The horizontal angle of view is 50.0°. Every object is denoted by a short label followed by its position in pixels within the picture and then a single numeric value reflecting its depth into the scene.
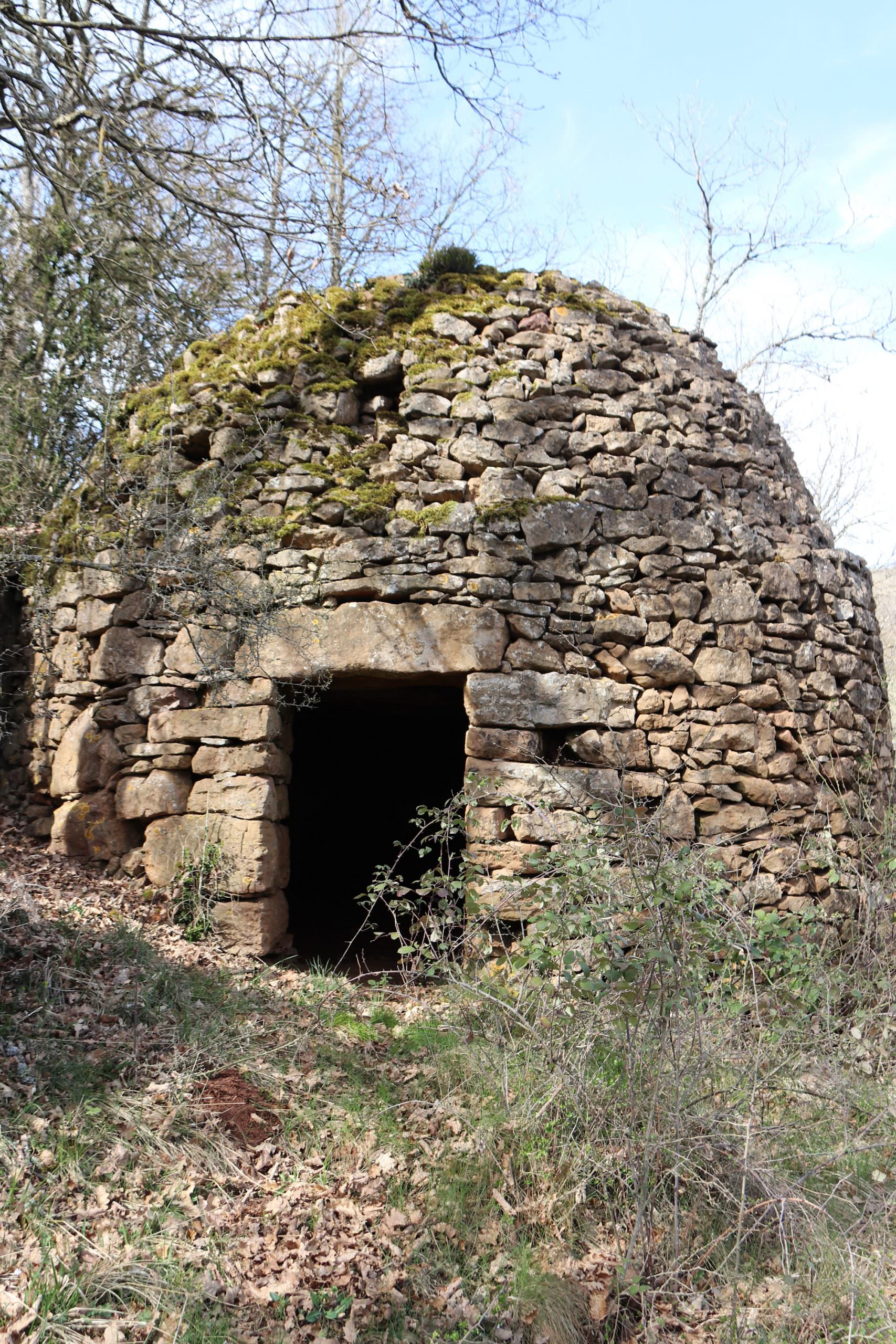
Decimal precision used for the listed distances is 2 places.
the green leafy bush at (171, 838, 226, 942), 5.06
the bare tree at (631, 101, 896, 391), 12.86
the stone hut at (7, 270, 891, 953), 5.04
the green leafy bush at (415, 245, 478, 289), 5.94
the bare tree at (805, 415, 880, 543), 14.34
